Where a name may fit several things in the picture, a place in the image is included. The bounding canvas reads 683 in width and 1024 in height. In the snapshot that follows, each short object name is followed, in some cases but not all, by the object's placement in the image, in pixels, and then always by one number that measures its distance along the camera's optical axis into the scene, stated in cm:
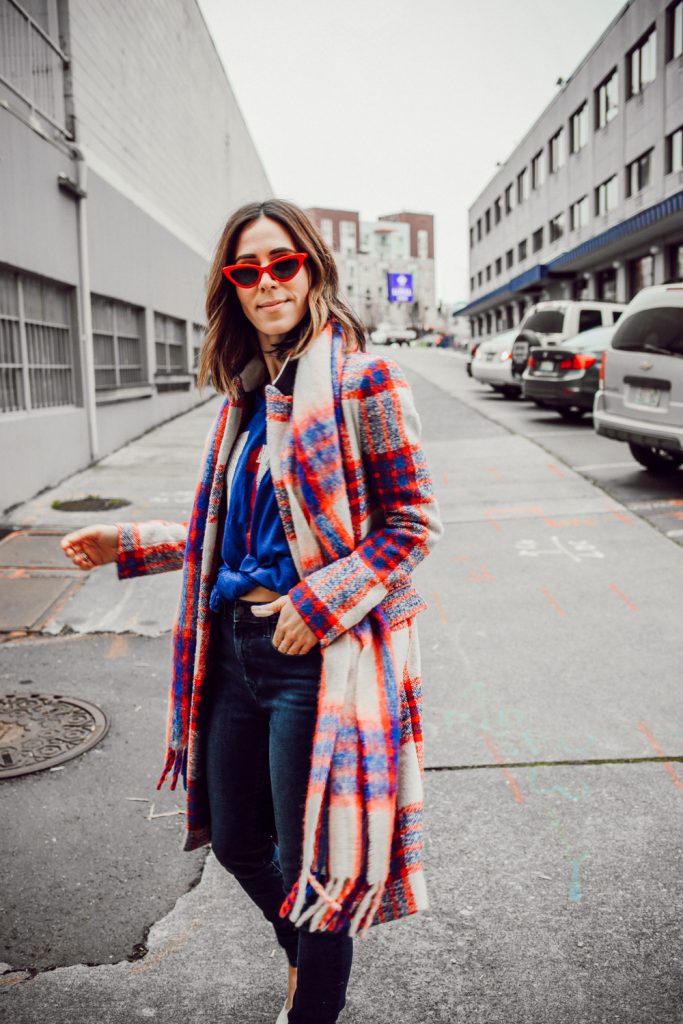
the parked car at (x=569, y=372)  1382
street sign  8844
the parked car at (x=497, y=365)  1873
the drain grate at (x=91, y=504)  891
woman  174
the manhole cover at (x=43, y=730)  370
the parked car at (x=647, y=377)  846
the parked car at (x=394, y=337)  6585
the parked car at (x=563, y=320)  1611
